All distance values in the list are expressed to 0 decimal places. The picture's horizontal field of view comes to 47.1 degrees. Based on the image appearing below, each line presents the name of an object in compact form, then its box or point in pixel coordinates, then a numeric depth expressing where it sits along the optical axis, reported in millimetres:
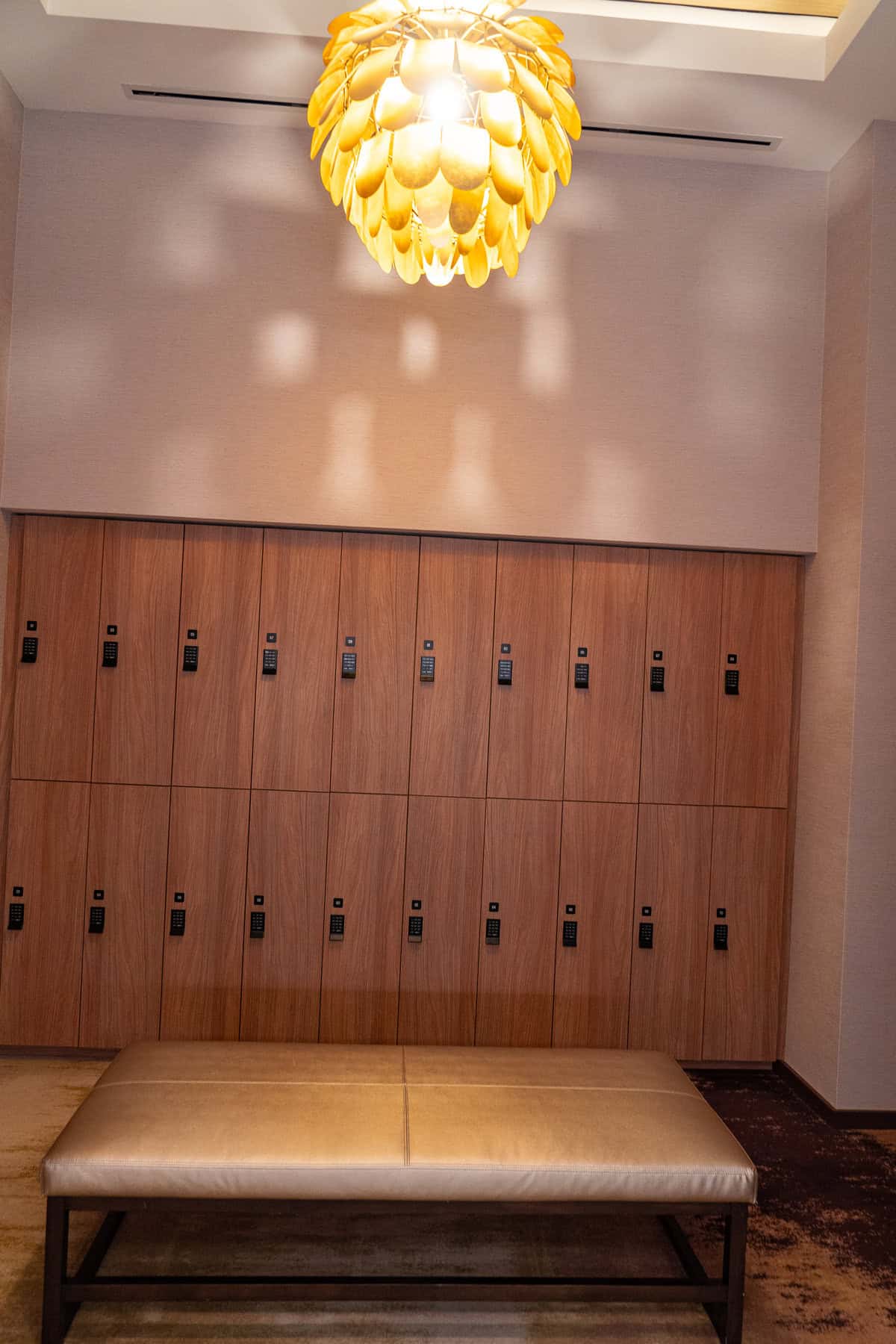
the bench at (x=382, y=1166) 2486
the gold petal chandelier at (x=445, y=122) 2105
